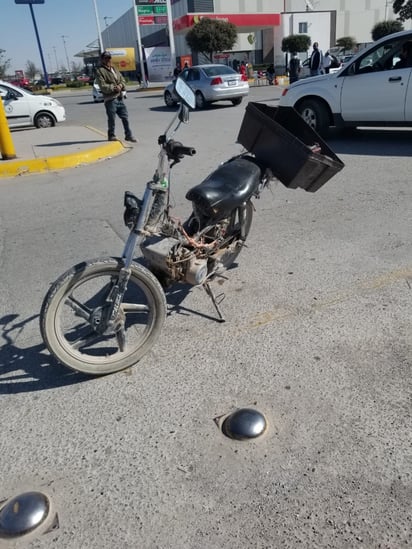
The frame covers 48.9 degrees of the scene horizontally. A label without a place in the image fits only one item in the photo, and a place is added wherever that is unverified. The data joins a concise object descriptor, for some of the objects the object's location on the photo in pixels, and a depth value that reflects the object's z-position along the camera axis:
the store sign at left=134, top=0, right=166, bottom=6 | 34.12
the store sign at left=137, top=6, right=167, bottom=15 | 34.43
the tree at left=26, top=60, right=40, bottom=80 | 93.91
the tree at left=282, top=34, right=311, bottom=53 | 45.28
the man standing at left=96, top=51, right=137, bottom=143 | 9.80
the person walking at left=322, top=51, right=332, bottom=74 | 20.61
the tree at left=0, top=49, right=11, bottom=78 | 54.31
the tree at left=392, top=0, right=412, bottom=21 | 45.22
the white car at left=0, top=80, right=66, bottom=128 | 13.95
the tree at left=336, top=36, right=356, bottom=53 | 54.56
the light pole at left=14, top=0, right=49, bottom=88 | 29.35
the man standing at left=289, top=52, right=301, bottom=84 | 24.69
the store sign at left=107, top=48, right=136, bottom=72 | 46.91
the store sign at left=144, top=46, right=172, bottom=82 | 38.25
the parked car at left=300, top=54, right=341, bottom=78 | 22.88
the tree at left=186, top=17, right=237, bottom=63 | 37.66
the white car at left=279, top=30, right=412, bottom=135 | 8.47
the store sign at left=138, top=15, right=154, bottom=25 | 35.62
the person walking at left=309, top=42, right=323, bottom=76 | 19.08
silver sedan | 17.38
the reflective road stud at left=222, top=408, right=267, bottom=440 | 2.39
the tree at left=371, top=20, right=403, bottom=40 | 50.97
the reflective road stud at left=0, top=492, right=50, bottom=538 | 1.93
